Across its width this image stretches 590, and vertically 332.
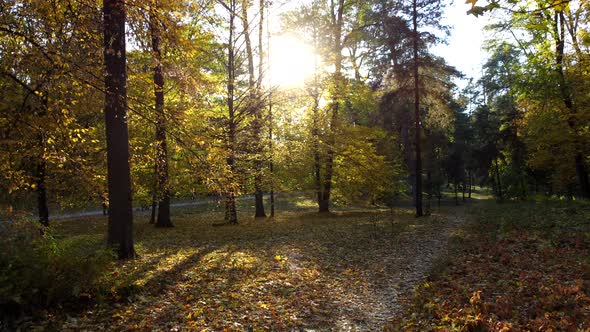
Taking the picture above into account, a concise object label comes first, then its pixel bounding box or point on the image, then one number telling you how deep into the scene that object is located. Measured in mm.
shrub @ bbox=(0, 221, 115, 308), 4562
